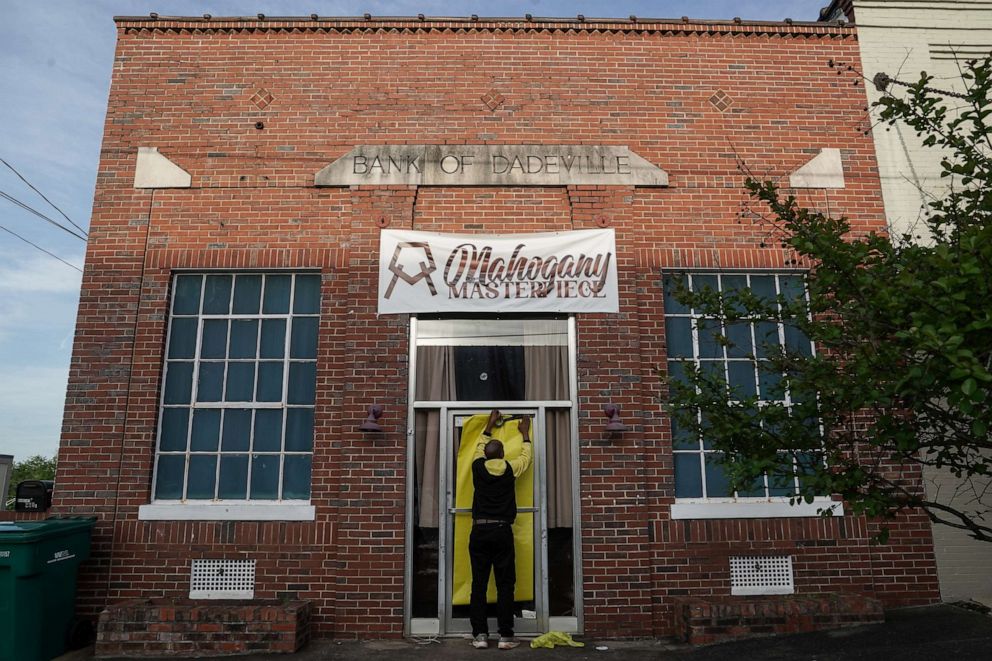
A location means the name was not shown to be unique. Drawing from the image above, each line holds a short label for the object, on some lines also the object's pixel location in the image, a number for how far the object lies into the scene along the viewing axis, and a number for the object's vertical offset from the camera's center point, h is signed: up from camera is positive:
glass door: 6.73 -0.45
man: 6.32 -0.54
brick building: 6.83 +1.79
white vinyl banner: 7.31 +2.10
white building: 7.83 +4.85
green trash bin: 5.73 -0.90
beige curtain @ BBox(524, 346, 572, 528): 6.98 +0.54
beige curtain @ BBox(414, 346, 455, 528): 6.97 +0.54
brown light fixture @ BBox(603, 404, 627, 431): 6.88 +0.59
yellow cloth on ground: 6.29 -1.43
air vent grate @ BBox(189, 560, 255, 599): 6.75 -0.96
